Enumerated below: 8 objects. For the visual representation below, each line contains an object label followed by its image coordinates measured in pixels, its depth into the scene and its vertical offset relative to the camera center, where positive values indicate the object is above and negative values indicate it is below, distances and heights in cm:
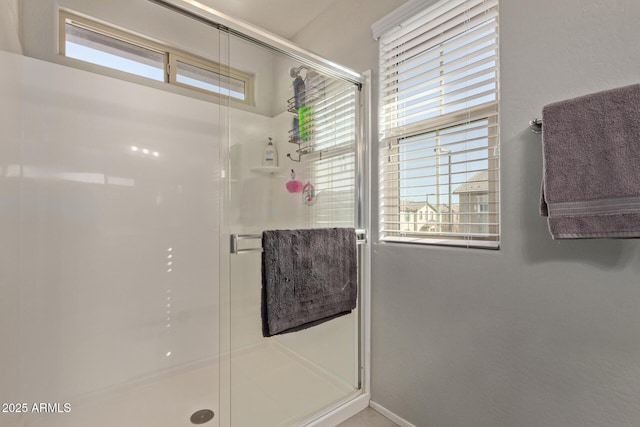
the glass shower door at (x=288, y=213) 144 +0
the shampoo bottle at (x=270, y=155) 153 +29
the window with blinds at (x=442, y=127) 130 +41
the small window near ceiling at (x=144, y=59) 146 +98
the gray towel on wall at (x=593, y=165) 88 +14
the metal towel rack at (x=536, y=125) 108 +31
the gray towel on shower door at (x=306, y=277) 129 -29
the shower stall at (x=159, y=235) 143 -11
